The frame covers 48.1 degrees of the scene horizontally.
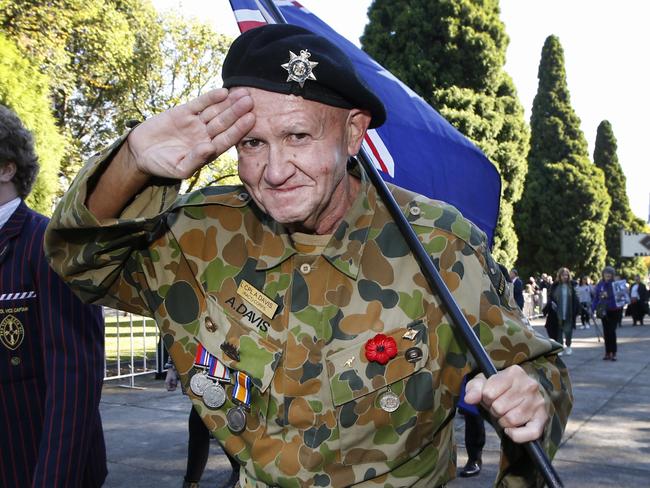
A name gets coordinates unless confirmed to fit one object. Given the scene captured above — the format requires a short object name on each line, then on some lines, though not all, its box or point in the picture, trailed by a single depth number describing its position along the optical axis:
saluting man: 1.63
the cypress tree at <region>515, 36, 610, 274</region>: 36.75
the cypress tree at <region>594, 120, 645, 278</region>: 45.06
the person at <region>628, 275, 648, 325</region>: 24.22
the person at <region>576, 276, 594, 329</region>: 22.24
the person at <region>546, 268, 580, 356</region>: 12.88
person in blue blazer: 2.16
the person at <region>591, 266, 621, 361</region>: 13.00
